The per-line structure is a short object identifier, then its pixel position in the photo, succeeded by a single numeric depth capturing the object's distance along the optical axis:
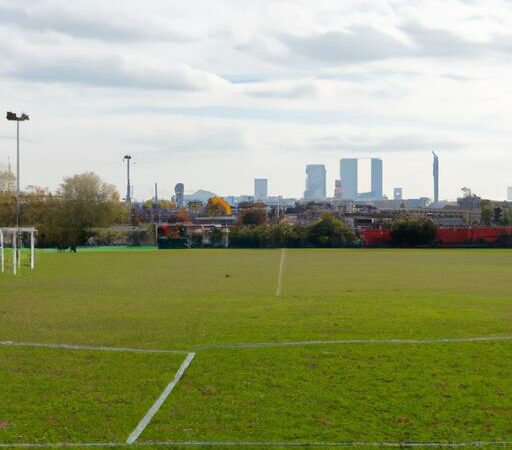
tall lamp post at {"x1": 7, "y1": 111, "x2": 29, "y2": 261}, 63.84
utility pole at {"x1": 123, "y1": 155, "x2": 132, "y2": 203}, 129.30
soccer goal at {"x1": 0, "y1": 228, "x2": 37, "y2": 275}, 46.05
